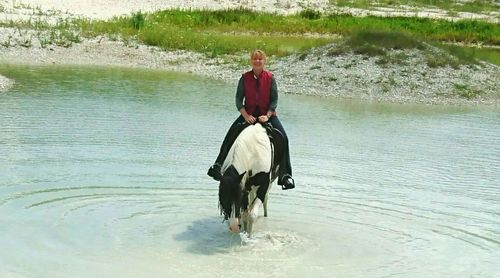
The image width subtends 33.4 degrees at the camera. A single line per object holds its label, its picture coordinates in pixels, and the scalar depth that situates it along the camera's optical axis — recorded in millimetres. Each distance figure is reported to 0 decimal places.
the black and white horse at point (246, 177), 8383
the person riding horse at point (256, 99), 9023
